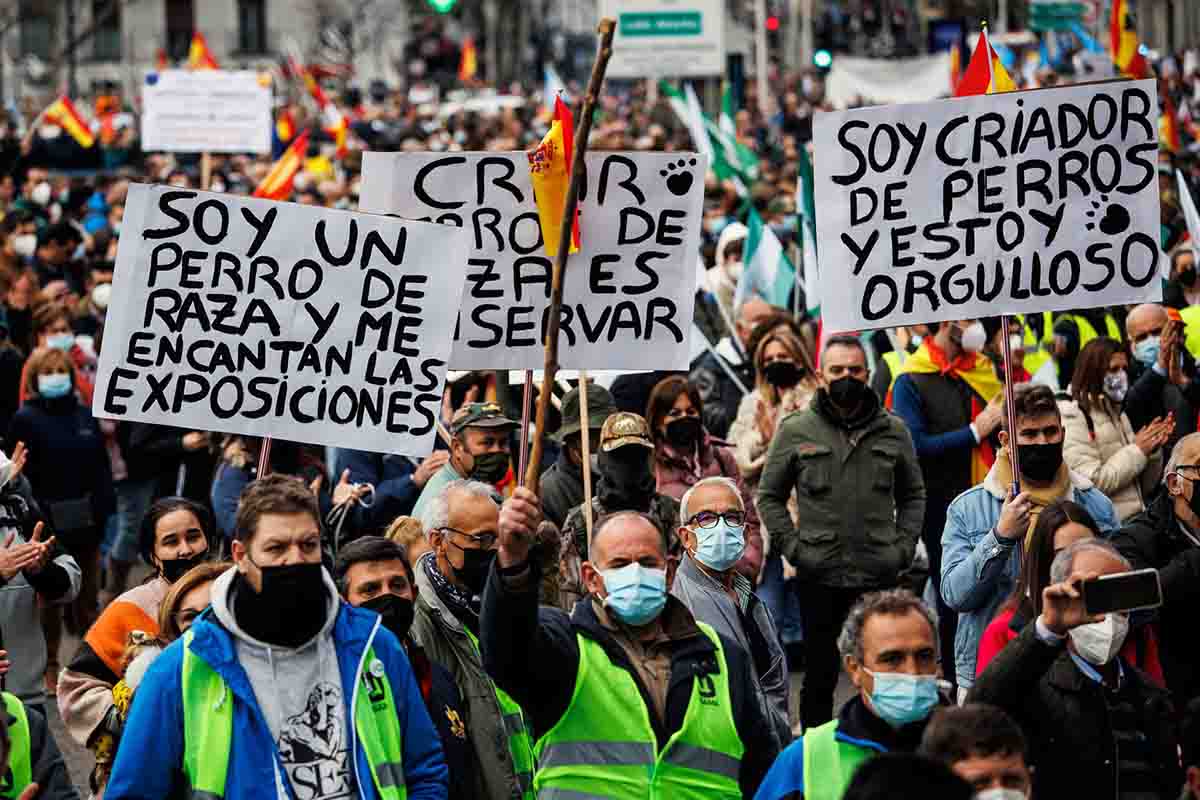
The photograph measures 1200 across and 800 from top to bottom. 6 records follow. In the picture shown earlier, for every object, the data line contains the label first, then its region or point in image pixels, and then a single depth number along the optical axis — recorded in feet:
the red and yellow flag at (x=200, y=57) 123.04
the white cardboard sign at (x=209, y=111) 102.18
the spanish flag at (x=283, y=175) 83.52
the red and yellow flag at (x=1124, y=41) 85.79
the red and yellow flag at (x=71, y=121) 134.80
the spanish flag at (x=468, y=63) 277.60
